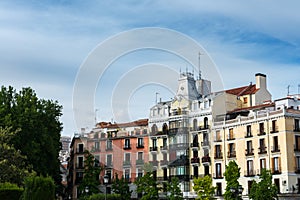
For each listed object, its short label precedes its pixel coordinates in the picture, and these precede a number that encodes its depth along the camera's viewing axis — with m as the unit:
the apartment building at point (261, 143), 55.03
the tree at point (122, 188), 64.53
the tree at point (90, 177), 66.44
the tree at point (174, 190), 58.30
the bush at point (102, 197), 56.97
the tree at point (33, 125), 52.19
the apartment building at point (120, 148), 69.38
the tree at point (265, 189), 50.53
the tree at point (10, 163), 41.50
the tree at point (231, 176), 53.00
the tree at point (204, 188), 56.34
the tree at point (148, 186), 59.88
